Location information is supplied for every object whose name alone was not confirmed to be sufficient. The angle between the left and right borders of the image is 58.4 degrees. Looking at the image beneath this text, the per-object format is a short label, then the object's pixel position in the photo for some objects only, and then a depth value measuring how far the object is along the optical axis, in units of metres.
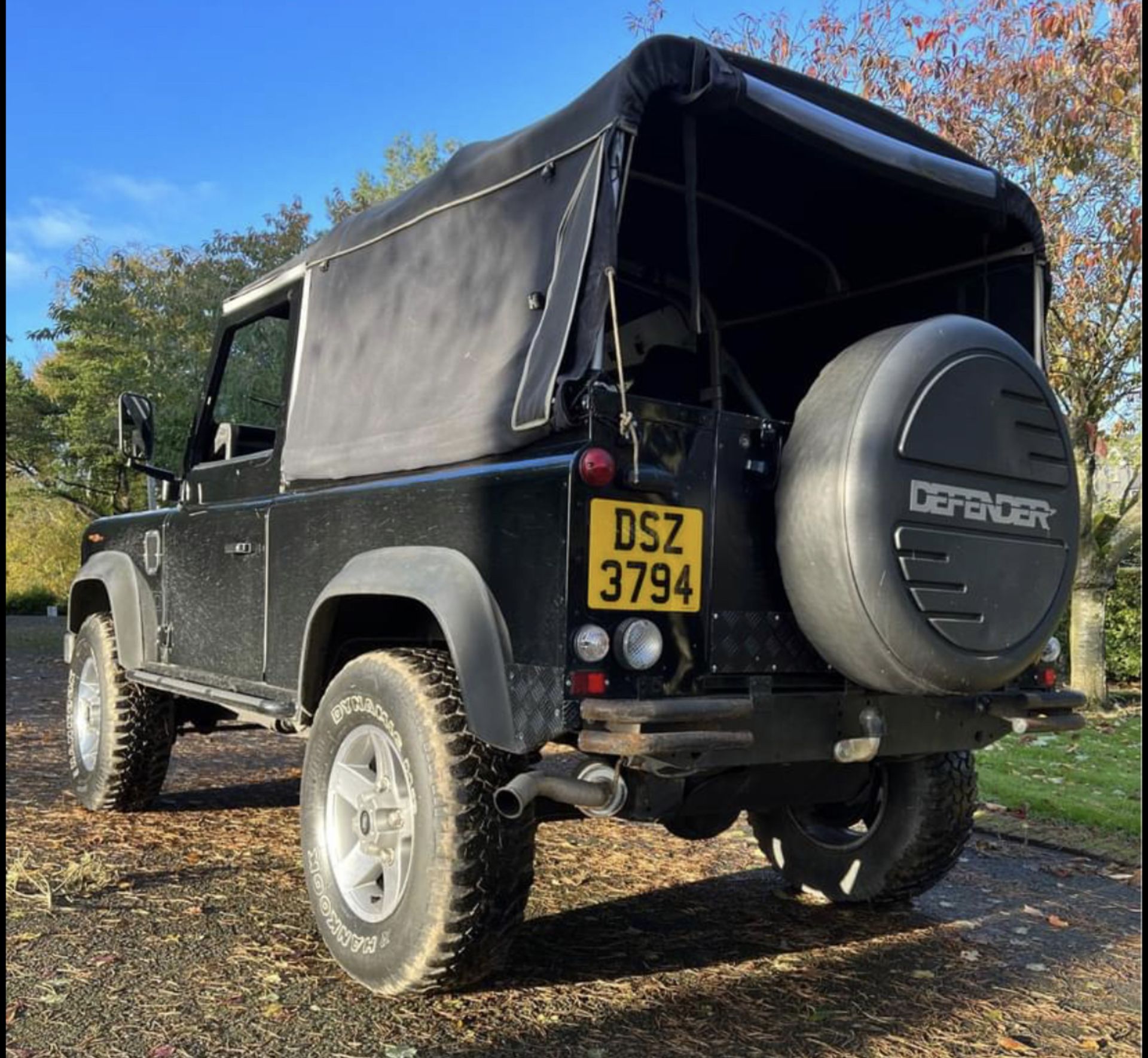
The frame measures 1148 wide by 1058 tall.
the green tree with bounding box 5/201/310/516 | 12.77
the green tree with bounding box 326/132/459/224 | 18.84
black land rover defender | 2.62
